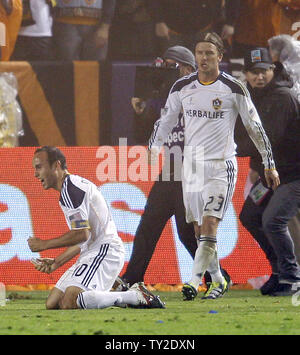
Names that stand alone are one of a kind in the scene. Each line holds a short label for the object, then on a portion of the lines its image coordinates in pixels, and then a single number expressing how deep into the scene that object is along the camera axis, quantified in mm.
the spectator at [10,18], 13453
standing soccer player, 10070
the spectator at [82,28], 13719
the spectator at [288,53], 11430
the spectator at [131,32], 14188
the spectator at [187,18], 13766
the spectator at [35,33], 13727
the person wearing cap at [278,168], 10398
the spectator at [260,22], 13656
